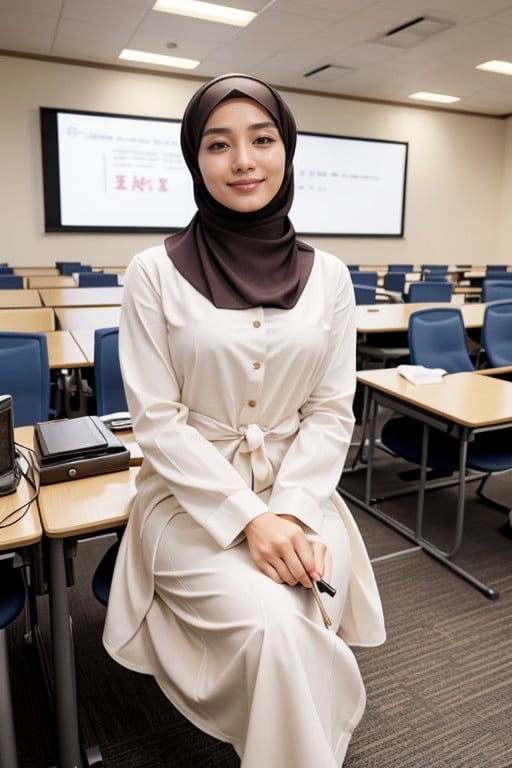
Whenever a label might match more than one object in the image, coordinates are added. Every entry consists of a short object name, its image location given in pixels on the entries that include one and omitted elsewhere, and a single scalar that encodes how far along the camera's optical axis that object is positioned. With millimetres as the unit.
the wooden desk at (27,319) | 3354
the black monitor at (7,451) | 1377
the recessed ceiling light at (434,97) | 9312
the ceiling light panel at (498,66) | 7680
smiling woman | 1175
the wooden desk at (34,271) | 7562
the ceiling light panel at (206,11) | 5895
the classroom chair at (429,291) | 5711
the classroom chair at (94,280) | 5625
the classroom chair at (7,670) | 1268
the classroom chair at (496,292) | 5453
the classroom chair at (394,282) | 7391
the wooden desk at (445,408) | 2279
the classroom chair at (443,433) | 2492
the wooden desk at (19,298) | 4387
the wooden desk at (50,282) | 5844
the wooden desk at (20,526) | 1222
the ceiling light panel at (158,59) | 7336
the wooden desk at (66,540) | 1307
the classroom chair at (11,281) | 5295
